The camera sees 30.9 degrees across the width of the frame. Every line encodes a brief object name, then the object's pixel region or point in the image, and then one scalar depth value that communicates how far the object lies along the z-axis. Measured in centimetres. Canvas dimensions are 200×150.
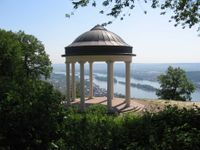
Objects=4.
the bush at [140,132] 769
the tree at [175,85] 5509
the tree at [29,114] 888
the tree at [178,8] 1330
